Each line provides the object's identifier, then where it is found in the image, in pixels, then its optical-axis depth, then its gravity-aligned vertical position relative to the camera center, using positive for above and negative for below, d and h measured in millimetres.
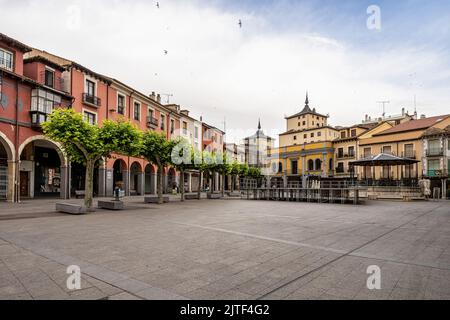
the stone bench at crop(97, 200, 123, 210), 14758 -1781
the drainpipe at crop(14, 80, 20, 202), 19384 +738
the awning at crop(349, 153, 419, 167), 23844 +872
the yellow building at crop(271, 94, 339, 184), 49981 +3469
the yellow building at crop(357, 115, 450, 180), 35703 +3757
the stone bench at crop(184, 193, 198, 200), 24875 -2285
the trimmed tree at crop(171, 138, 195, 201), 20312 +1156
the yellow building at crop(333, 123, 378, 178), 46019 +3927
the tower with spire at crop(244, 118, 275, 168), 68688 +6856
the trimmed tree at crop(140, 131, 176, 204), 18591 +1484
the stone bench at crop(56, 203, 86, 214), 12539 -1670
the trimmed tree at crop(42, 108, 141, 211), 13148 +1683
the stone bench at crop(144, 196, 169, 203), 19898 -1969
